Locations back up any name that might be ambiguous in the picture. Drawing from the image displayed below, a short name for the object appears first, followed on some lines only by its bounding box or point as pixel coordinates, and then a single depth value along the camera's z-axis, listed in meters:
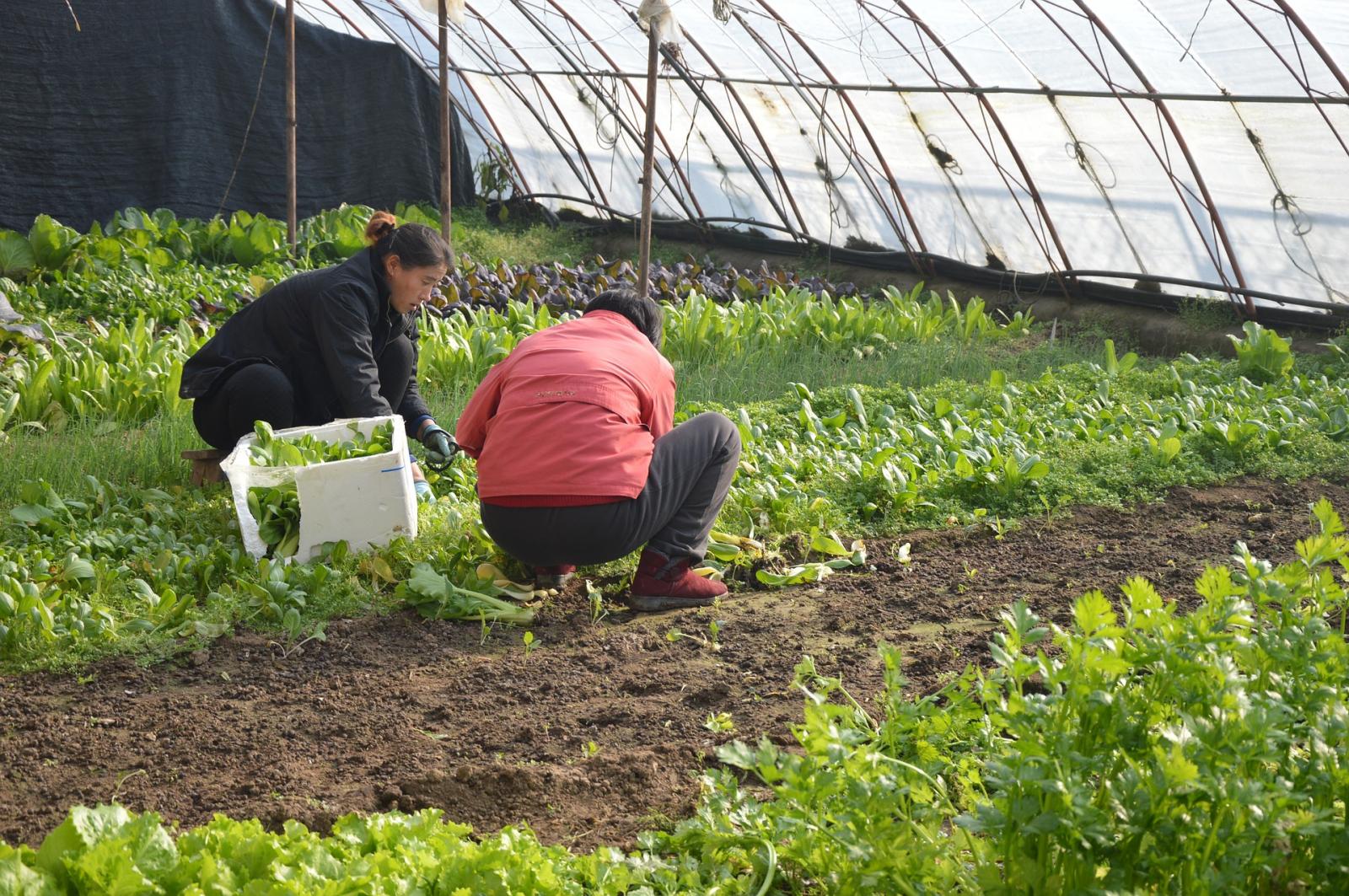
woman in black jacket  4.16
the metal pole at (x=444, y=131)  6.27
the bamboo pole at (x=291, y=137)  7.65
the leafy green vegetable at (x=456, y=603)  3.46
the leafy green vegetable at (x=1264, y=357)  6.60
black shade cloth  9.68
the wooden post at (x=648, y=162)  5.44
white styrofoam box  3.68
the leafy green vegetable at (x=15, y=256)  7.93
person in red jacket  3.29
